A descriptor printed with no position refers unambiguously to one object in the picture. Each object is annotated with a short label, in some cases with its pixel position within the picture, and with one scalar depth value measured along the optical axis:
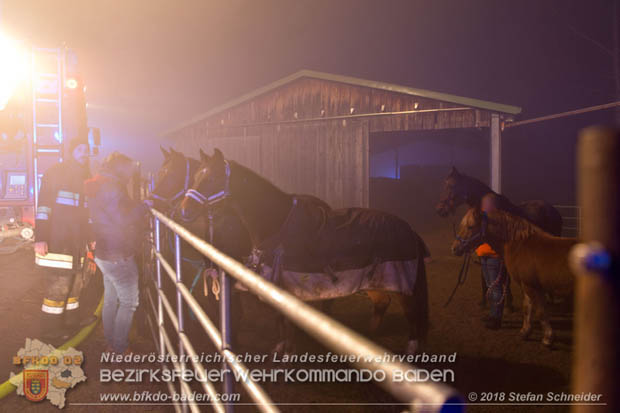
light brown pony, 4.38
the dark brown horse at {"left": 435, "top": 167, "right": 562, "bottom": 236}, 5.07
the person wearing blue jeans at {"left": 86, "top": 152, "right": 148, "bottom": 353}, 3.95
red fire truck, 7.33
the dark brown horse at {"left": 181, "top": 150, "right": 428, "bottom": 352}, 3.81
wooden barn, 11.57
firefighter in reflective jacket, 4.53
